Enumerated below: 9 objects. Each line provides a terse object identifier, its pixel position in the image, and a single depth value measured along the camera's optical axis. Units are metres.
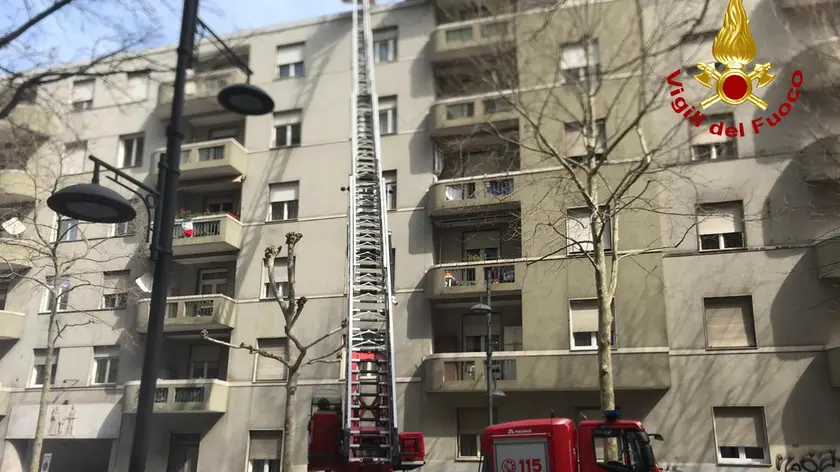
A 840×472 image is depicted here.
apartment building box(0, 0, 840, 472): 18.64
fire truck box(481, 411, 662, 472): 10.16
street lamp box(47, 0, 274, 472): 6.53
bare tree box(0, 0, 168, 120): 8.76
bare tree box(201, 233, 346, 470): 17.73
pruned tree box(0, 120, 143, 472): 25.19
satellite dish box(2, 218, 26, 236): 24.98
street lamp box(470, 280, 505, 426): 16.36
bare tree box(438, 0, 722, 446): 20.23
